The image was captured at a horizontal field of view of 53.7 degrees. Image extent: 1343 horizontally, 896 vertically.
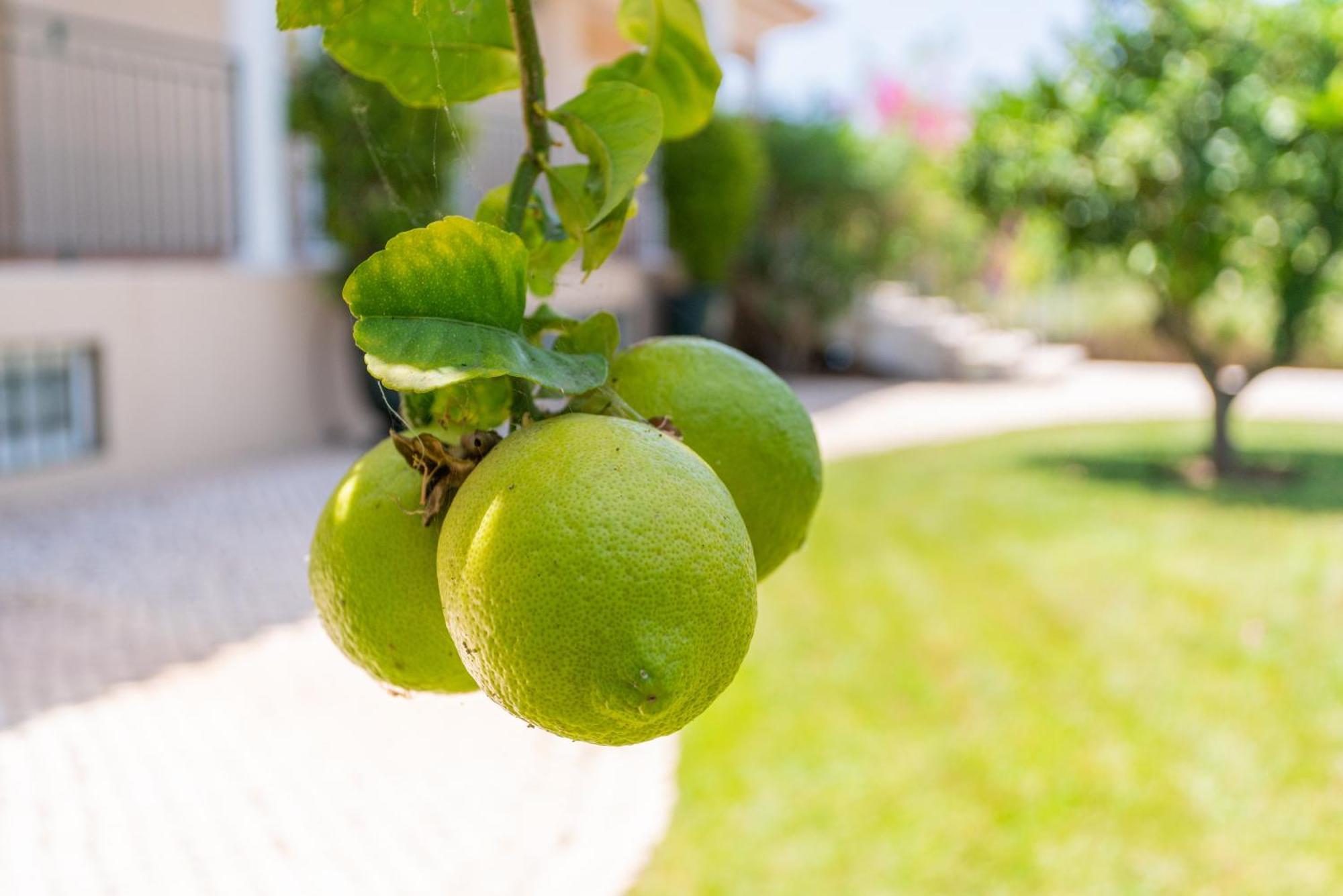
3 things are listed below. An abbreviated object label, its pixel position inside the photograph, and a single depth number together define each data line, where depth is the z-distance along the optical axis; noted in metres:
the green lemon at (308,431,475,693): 0.64
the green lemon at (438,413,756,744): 0.53
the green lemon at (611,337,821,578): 0.69
